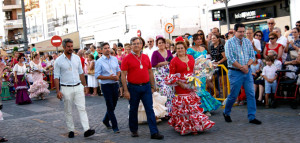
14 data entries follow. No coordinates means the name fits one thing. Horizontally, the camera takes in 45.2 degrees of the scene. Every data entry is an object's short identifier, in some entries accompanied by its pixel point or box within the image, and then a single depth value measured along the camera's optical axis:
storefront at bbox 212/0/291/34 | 24.77
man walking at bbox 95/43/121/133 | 7.91
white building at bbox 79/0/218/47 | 32.38
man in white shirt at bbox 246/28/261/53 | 10.26
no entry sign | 22.62
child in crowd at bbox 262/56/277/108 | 9.59
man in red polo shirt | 7.03
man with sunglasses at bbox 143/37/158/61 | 9.80
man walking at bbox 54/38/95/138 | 7.67
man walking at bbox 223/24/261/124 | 7.74
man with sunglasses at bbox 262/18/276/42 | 11.34
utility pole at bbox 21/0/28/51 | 25.50
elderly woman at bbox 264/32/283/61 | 9.99
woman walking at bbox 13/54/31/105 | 15.33
